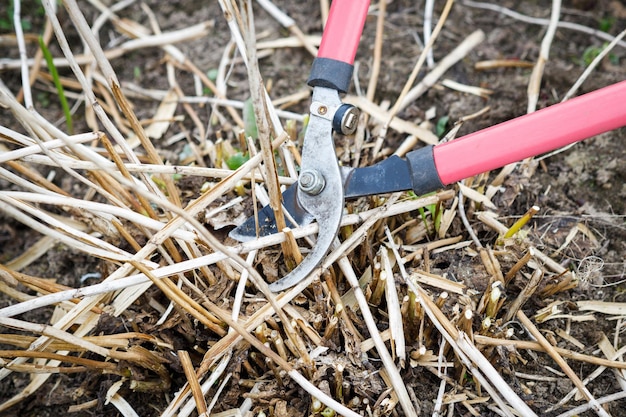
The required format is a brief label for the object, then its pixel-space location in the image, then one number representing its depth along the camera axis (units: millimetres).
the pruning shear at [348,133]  710
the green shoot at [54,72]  854
